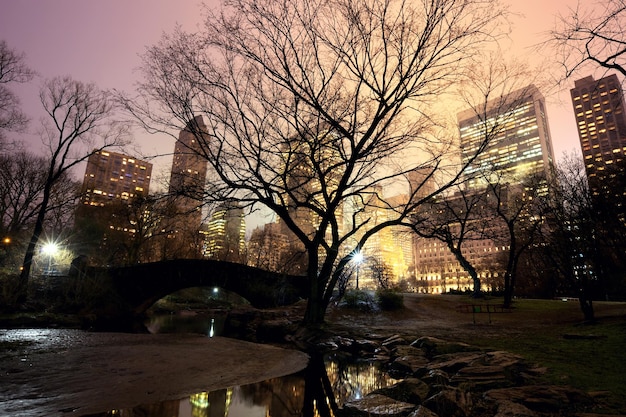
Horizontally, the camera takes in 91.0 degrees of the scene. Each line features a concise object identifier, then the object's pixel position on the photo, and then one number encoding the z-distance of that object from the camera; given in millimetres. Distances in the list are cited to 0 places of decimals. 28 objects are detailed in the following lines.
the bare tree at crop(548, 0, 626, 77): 8039
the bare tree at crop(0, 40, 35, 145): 18516
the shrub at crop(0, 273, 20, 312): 18378
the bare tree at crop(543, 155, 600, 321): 14500
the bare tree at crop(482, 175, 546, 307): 23250
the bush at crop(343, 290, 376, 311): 20344
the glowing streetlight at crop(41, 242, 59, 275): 37156
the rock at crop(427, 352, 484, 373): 6523
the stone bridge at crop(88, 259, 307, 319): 22875
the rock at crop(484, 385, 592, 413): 4168
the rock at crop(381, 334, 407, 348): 10069
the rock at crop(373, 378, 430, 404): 4879
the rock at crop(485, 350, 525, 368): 6113
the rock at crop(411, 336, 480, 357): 8258
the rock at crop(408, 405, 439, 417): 4029
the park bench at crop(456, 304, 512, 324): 19562
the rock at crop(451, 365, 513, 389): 5289
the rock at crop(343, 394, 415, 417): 4312
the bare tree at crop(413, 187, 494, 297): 14070
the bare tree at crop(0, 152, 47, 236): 30875
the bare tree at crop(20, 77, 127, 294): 20911
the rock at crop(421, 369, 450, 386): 5514
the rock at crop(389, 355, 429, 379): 7156
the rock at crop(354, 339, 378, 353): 10256
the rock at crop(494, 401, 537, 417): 3896
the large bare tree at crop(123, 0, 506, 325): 11016
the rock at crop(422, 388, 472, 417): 4152
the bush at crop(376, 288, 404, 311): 20625
